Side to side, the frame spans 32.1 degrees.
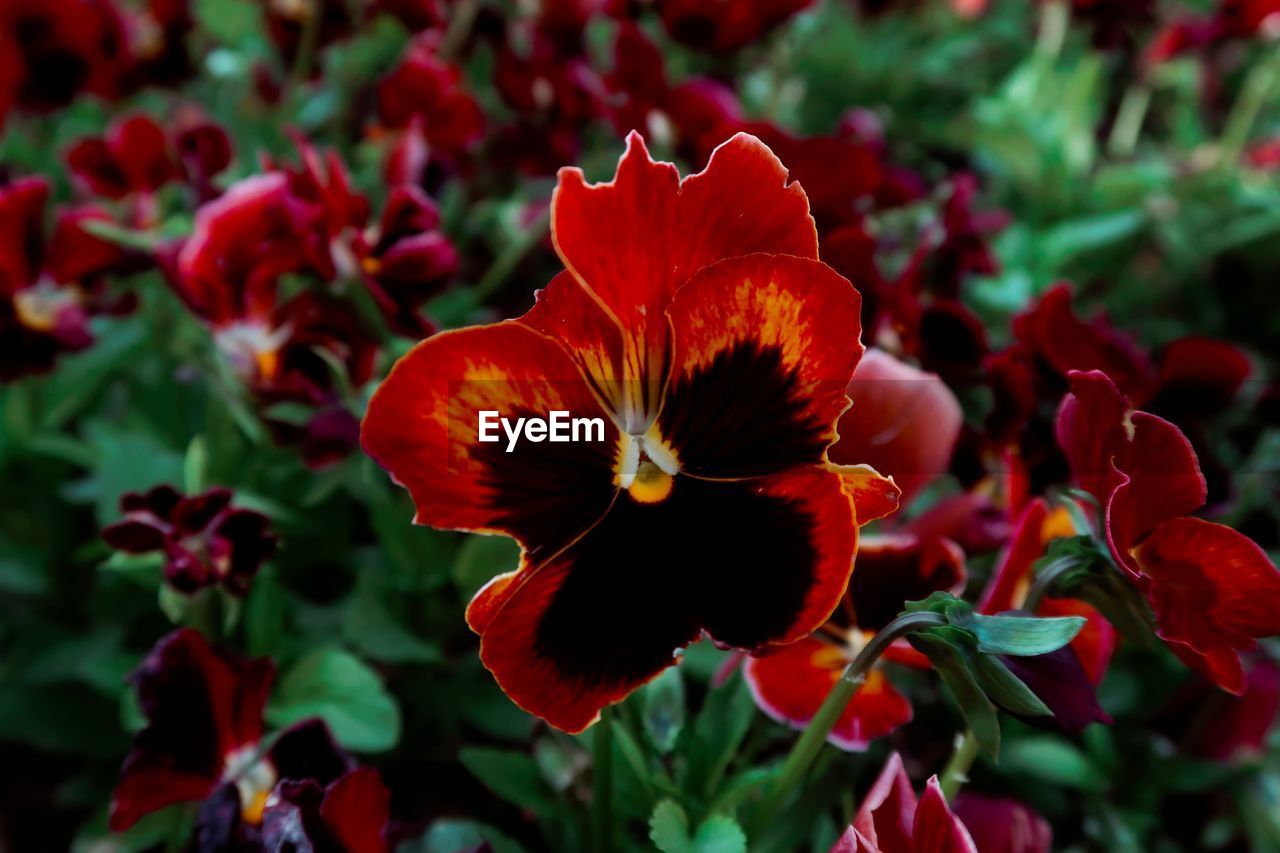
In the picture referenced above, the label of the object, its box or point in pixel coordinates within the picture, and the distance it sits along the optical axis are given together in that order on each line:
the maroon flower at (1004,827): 0.32
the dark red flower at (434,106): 0.46
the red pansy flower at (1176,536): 0.28
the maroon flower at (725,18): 0.52
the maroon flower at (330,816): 0.28
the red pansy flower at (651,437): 0.26
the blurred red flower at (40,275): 0.38
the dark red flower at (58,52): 0.48
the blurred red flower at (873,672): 0.31
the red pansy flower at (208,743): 0.31
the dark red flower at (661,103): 0.43
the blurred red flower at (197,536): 0.32
